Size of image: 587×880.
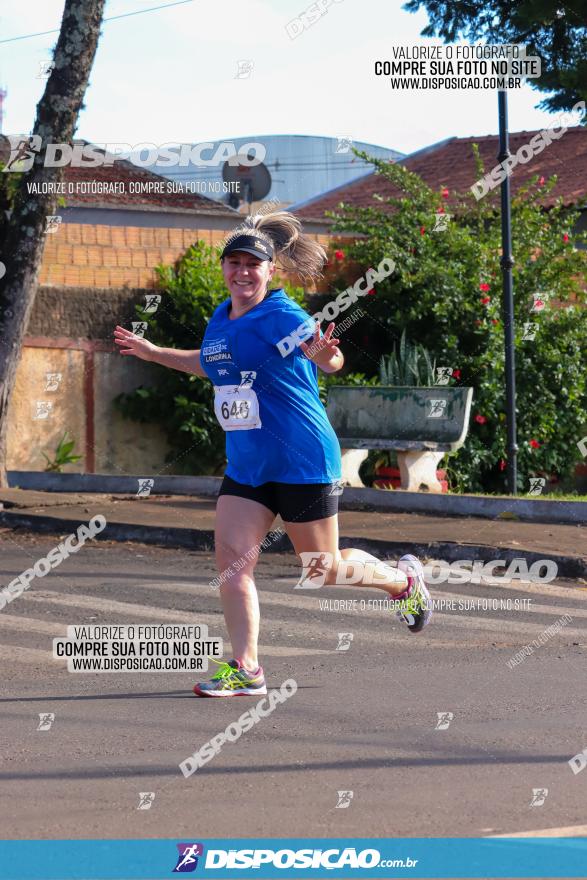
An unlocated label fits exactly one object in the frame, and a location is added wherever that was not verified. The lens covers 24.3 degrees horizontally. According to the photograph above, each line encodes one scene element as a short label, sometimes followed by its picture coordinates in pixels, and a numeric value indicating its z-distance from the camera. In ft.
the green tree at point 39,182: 44.73
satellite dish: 83.71
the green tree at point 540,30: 40.81
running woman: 19.33
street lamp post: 45.24
